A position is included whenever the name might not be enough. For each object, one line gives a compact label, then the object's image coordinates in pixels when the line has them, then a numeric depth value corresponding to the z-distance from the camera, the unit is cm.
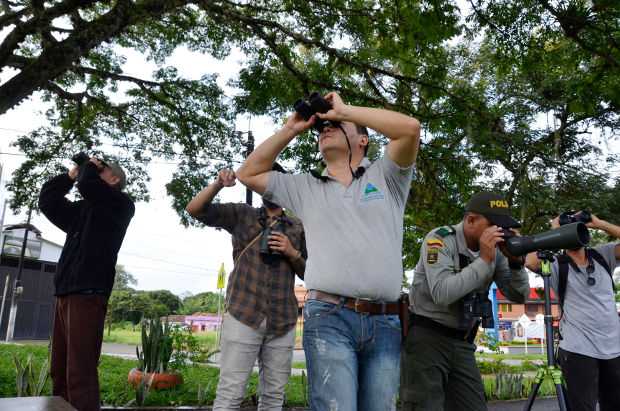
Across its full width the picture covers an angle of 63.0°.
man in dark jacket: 325
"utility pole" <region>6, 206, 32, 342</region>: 2362
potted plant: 590
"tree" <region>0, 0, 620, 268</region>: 624
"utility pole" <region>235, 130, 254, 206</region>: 830
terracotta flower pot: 585
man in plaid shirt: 328
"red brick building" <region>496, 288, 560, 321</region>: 5946
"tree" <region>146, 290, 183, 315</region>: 6629
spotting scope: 239
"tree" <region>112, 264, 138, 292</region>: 6525
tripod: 262
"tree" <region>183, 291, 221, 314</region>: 6944
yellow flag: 1485
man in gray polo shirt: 199
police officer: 262
